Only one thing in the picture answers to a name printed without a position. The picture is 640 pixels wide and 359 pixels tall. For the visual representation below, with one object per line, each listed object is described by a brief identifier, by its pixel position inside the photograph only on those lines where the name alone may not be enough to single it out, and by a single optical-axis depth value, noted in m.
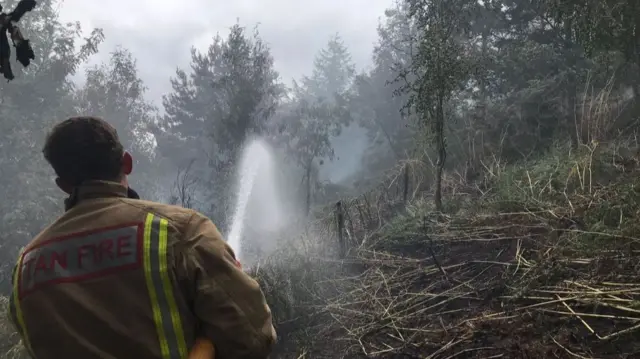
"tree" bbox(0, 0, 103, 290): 21.02
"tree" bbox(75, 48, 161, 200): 31.59
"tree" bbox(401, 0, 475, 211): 8.37
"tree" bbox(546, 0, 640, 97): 6.26
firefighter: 1.42
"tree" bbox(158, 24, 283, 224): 18.67
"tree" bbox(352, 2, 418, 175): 28.75
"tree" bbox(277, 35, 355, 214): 22.55
